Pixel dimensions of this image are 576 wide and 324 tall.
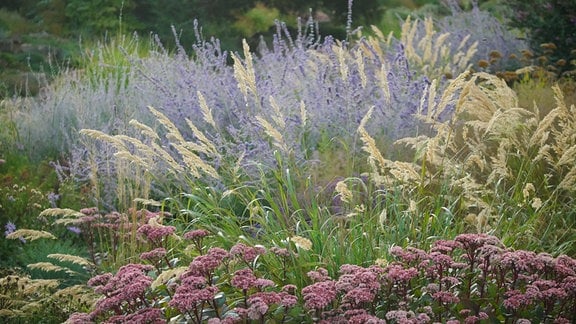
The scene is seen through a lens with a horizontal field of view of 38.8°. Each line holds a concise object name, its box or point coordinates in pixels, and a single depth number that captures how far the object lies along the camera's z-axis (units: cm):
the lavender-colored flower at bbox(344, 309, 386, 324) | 285
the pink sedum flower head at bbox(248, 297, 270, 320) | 289
